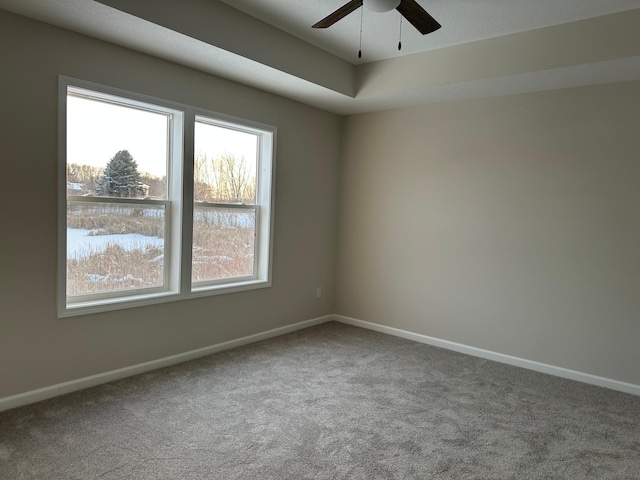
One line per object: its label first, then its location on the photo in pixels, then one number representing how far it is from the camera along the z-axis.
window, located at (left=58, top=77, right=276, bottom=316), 3.10
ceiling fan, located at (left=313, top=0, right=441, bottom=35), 2.45
